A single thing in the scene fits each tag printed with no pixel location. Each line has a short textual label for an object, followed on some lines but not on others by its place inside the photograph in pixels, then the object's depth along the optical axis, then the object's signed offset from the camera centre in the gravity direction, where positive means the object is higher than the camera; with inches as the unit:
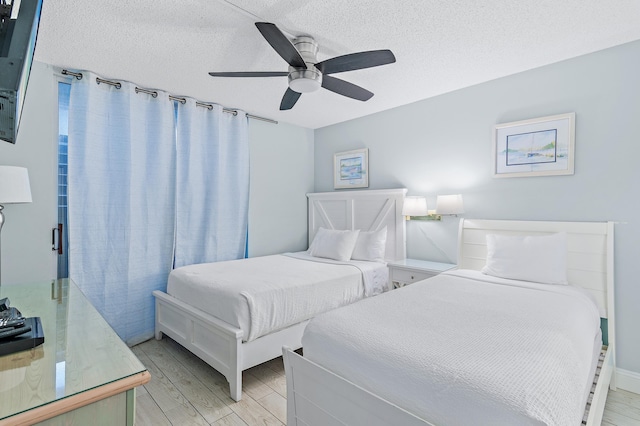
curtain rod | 107.0 +45.3
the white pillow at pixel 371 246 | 138.2 -16.5
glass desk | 33.0 -20.4
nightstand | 119.3 -23.7
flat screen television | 35.5 +19.3
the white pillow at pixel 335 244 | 138.2 -16.1
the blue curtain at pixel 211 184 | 133.3 +10.6
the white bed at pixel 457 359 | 42.8 -24.0
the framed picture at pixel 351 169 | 162.4 +21.5
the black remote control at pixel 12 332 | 44.2 -18.3
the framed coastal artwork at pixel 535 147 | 101.0 +21.9
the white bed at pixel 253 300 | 87.4 -29.5
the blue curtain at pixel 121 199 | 107.9 +3.1
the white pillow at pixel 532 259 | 91.3 -14.6
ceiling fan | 71.9 +37.0
